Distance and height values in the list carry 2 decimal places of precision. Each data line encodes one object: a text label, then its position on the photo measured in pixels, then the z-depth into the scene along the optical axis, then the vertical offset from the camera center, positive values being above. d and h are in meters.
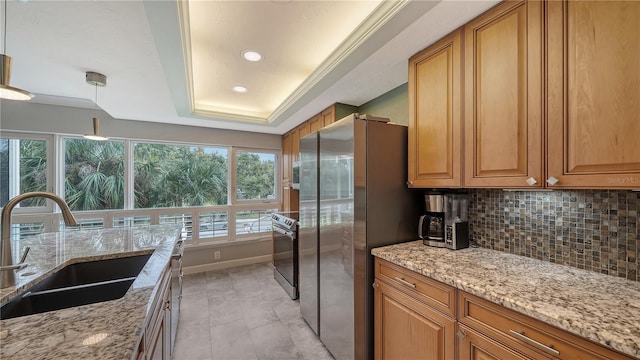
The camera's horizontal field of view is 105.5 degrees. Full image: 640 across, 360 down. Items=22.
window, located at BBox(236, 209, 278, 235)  4.06 -0.68
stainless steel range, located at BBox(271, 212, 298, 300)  2.76 -0.86
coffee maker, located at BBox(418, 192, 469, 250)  1.59 -0.27
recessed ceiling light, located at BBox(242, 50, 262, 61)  2.02 +1.07
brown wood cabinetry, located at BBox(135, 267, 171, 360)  0.93 -0.69
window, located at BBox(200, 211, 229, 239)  3.83 -0.69
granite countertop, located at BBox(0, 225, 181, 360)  0.63 -0.44
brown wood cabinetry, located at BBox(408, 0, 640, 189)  0.92 +0.39
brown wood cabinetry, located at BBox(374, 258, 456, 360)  1.20 -0.76
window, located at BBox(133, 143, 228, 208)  3.53 +0.10
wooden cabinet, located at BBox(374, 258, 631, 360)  0.84 -0.64
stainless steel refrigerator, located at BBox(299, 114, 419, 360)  1.63 -0.25
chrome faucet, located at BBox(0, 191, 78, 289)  0.96 -0.29
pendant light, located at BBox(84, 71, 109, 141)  1.96 +0.84
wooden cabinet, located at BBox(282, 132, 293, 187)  3.99 +0.39
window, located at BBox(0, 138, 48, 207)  2.82 +0.17
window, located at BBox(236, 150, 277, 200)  4.11 +0.11
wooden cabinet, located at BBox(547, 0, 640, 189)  0.90 +0.35
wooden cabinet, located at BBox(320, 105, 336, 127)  2.71 +0.75
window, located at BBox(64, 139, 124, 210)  3.15 +0.10
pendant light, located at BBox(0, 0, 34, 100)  1.00 +0.41
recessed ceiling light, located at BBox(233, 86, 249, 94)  2.73 +1.06
